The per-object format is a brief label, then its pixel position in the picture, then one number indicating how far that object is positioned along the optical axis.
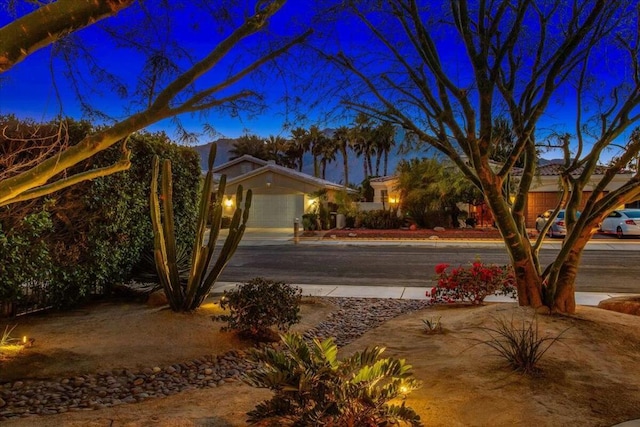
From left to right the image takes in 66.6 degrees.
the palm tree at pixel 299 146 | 59.47
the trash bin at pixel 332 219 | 31.64
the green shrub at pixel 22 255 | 7.11
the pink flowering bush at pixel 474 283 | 9.02
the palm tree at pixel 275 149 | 57.73
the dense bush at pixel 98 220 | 8.09
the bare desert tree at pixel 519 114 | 7.35
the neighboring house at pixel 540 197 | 30.16
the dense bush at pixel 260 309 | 6.83
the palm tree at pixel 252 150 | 55.88
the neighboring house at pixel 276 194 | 33.59
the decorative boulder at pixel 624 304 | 8.40
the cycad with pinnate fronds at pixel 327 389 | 3.57
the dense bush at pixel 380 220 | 30.38
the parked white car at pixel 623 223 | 24.58
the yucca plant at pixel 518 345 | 5.20
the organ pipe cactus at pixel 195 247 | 8.11
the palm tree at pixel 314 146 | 57.41
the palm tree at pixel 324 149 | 57.39
